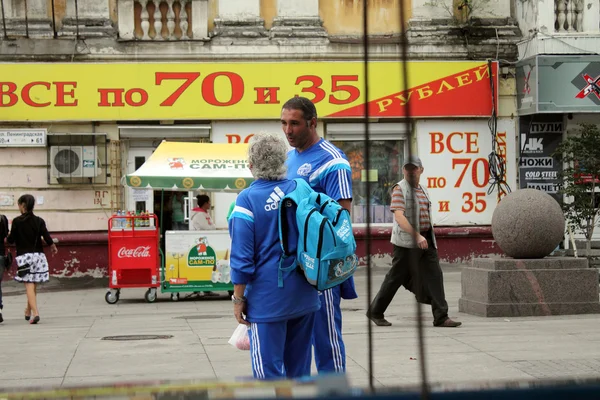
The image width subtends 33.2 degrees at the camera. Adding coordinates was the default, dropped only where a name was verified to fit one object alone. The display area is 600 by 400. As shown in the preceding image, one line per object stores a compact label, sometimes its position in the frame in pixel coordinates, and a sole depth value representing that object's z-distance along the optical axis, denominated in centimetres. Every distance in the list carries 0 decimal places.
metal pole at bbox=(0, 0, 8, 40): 1967
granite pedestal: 1159
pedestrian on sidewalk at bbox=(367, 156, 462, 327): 1087
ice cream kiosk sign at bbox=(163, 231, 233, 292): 1588
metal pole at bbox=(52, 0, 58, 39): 1981
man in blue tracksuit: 586
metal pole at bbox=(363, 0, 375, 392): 368
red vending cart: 1585
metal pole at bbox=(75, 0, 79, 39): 1970
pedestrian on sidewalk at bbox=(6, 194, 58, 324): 1307
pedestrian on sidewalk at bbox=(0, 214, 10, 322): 1322
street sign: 1947
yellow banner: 1961
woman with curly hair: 527
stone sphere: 1145
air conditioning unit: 1952
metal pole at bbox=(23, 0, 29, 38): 1972
